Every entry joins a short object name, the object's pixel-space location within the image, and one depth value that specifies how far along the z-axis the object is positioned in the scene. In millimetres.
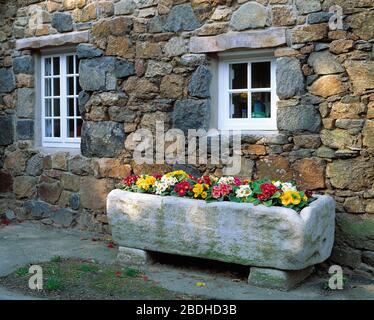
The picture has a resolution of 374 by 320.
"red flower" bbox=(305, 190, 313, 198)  4834
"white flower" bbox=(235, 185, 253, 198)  4812
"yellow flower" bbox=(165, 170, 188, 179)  5432
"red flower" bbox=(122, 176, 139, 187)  5593
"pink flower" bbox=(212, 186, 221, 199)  4875
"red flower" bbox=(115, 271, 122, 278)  5012
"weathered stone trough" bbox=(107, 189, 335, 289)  4477
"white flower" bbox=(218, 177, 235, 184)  5148
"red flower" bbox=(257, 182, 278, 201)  4664
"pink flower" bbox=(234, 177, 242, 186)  5110
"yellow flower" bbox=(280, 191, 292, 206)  4547
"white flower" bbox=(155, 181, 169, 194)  5215
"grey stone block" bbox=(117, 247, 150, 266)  5316
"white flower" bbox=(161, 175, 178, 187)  5254
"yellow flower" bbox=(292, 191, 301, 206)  4539
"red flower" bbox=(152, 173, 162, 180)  5578
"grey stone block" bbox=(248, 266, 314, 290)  4605
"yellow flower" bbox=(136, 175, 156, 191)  5371
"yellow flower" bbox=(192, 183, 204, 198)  4984
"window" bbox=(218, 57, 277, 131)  5730
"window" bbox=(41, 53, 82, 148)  7262
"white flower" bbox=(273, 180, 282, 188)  4845
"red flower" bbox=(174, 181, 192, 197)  5078
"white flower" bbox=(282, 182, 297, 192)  4699
